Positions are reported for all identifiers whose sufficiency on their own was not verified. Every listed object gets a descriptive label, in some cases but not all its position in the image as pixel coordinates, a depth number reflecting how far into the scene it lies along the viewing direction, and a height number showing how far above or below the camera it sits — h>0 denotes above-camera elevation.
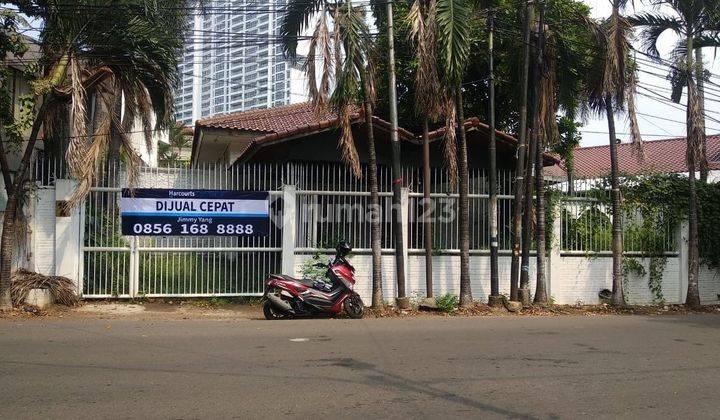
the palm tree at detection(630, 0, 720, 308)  13.82 +3.76
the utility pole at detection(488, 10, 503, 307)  12.89 +0.17
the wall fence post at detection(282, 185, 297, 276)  12.78 +0.10
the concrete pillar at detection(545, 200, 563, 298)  13.88 -0.55
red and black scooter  11.09 -1.03
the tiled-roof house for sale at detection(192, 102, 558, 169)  14.23 +2.18
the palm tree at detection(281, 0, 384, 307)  11.70 +2.89
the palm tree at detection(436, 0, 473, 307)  11.68 +2.67
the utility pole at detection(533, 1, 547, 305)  13.12 +0.77
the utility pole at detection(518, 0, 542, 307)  13.12 +0.57
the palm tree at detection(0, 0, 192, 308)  11.23 +2.99
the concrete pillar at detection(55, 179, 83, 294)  11.98 -0.02
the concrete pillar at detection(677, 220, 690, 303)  14.59 -0.52
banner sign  12.45 +0.43
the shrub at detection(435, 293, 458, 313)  12.66 -1.35
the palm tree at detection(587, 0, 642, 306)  12.99 +2.94
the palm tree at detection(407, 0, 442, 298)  11.89 +3.15
